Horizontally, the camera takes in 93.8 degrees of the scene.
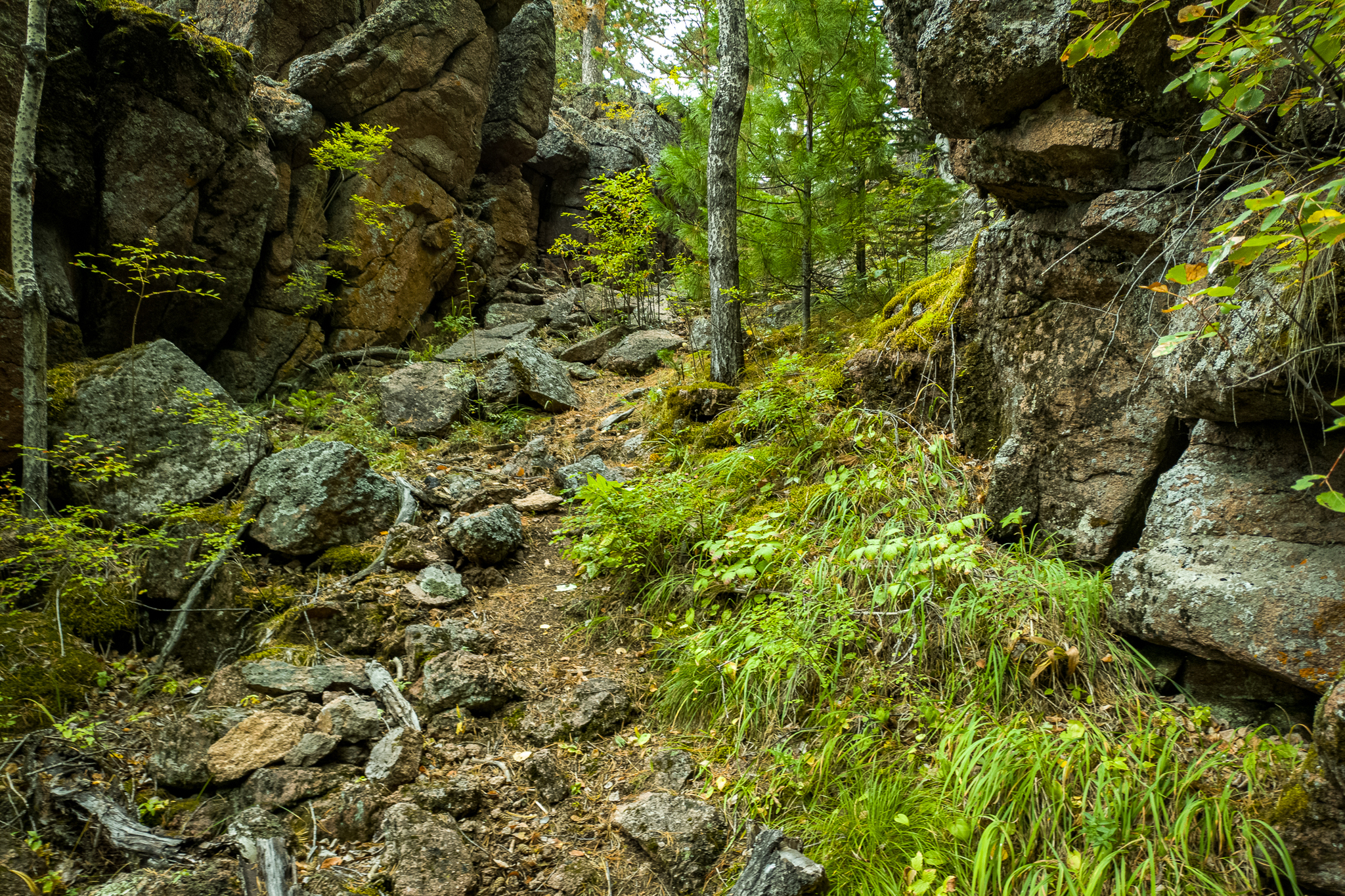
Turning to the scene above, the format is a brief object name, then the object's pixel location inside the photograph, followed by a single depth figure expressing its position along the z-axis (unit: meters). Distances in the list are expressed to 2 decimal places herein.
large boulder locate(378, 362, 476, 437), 7.02
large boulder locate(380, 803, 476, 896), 2.49
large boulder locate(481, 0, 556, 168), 10.73
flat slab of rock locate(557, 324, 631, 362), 9.63
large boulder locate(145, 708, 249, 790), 2.84
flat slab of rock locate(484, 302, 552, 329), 10.38
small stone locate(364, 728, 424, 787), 2.94
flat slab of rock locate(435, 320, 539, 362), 8.87
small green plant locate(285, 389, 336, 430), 6.97
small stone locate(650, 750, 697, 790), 3.04
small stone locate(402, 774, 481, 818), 2.84
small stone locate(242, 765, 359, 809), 2.77
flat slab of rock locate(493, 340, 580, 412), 7.81
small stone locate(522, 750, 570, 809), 3.04
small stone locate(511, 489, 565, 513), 5.55
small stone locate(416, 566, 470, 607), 4.27
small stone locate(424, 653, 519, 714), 3.45
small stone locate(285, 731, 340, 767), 2.93
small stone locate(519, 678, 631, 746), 3.39
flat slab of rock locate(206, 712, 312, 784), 2.87
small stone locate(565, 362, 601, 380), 9.07
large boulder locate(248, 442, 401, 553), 4.46
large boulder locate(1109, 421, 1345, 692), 2.40
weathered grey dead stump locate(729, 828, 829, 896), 2.30
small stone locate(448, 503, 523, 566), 4.75
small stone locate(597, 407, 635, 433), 7.22
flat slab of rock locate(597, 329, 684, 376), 9.31
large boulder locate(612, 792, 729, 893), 2.59
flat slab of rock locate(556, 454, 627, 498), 5.66
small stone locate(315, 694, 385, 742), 3.09
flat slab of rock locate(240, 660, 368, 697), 3.39
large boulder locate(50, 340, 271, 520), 4.67
